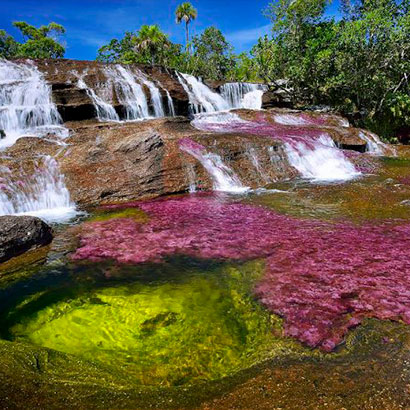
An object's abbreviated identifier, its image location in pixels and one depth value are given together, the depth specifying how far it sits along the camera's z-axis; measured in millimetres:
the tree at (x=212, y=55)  58875
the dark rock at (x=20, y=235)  7869
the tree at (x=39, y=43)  64000
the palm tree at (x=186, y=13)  64875
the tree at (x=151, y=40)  52159
